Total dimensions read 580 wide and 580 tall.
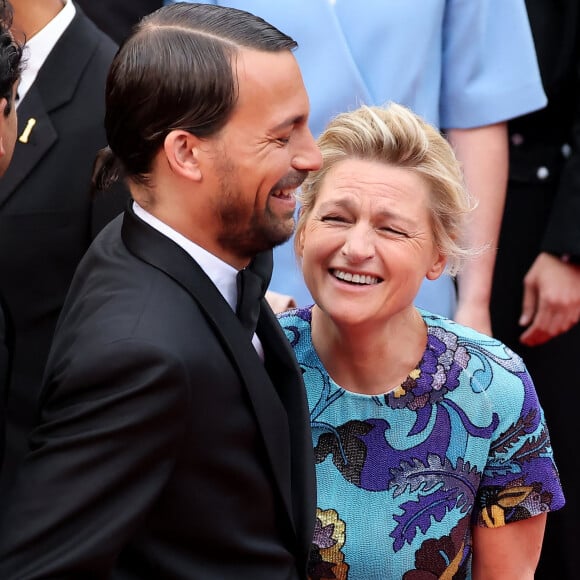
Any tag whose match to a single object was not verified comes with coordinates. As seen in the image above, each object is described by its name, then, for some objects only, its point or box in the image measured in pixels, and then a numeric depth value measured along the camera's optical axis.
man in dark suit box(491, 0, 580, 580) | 7.30
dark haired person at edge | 6.44
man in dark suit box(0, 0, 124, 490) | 6.87
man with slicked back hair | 6.26
